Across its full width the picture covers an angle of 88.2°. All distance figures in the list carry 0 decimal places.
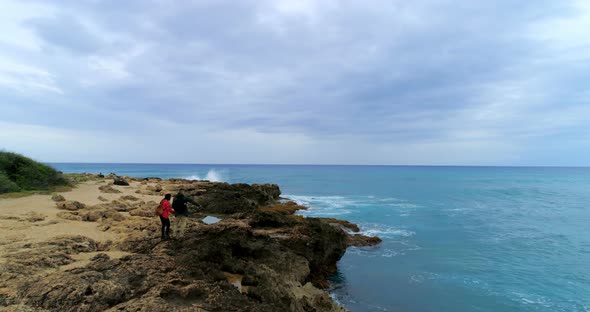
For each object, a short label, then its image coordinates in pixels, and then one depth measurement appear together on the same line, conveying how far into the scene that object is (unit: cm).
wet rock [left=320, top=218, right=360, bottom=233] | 2696
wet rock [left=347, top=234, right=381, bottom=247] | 2303
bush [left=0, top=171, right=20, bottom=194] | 2046
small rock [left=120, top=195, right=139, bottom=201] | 2195
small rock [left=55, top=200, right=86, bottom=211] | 1625
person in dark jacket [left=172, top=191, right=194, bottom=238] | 1259
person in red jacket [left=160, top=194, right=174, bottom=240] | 1199
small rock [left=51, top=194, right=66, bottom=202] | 1798
